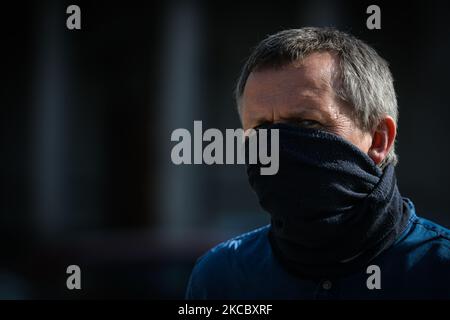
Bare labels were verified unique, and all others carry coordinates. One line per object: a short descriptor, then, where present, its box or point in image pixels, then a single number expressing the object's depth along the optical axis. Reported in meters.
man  2.16
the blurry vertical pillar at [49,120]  11.99
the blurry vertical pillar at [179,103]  11.35
